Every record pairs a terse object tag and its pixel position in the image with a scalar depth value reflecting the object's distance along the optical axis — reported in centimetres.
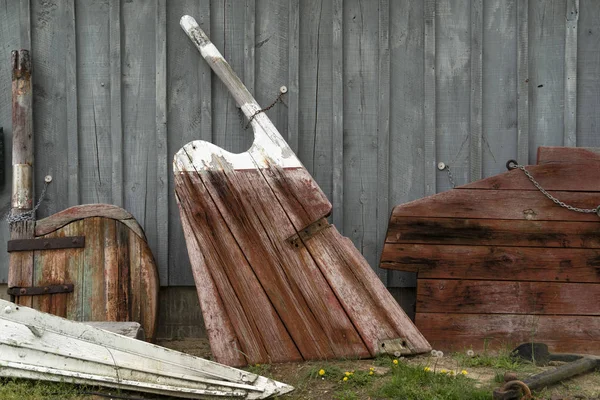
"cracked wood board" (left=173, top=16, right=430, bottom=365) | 455
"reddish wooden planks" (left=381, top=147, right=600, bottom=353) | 474
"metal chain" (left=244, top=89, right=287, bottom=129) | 509
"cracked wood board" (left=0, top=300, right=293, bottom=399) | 381
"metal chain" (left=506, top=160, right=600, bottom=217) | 477
